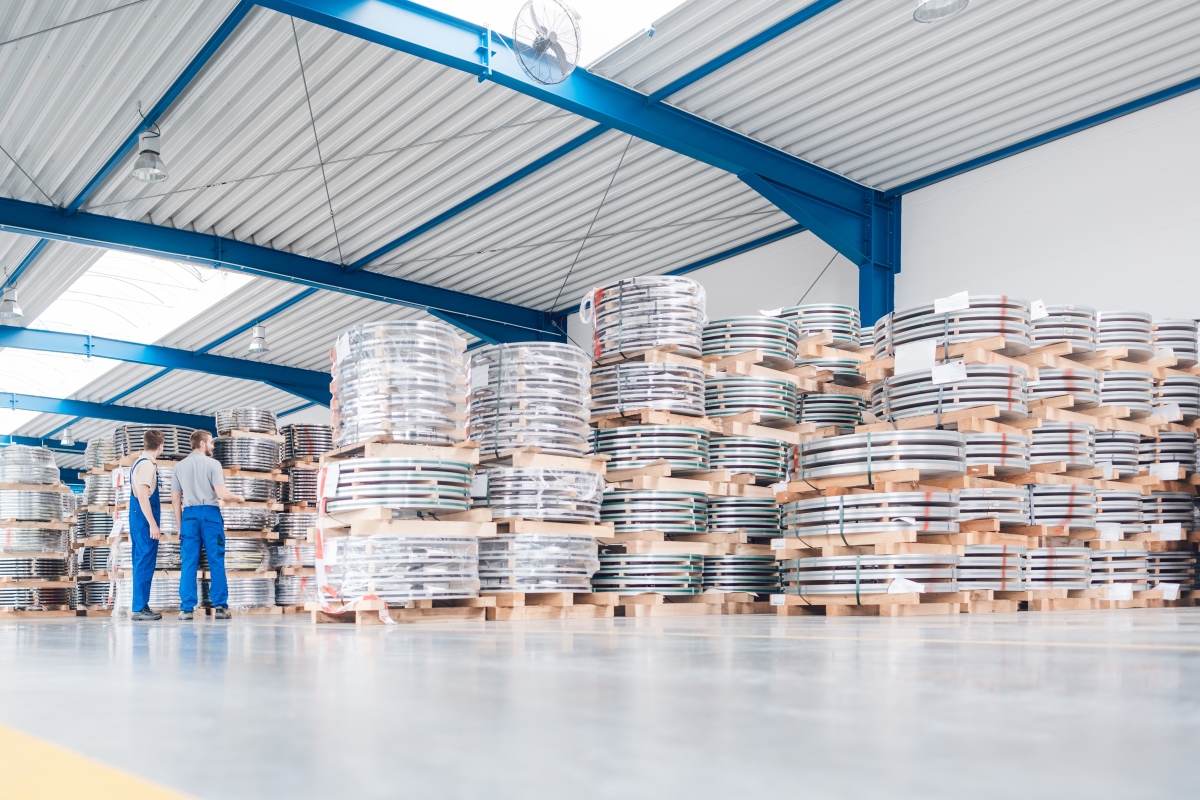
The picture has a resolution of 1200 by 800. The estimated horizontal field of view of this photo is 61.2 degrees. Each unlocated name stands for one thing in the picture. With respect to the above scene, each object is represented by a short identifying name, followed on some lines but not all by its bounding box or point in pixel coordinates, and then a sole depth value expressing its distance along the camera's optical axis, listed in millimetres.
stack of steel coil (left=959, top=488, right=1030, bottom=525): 6773
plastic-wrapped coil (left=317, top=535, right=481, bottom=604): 6078
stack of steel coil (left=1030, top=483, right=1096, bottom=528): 7281
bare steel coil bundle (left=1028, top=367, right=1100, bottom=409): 7613
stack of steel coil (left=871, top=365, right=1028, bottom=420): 7090
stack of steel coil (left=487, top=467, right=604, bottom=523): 6832
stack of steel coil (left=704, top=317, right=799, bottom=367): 8438
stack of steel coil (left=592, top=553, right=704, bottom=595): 7375
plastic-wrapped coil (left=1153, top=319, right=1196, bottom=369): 8812
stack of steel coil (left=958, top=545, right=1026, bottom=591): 6676
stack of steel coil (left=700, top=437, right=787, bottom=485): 8180
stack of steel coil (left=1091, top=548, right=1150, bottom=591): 7652
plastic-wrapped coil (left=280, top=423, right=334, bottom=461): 13305
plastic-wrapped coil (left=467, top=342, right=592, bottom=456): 7020
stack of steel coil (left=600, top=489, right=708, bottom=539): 7473
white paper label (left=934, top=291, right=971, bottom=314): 7301
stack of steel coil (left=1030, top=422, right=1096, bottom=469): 7422
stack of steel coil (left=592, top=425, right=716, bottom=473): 7652
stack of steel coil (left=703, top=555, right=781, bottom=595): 7934
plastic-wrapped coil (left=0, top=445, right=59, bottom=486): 14211
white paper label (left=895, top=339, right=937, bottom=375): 7266
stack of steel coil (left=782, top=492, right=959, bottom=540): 6410
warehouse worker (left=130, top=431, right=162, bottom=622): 9492
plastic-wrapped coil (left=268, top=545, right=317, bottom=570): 13156
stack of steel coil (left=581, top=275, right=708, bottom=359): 7973
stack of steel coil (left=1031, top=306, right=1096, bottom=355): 7789
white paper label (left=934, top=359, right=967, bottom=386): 6953
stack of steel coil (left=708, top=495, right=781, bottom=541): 8047
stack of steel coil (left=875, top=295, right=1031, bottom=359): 7324
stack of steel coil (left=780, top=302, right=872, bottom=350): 9242
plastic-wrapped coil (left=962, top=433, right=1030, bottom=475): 6918
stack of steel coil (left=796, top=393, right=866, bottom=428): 8922
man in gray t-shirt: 9297
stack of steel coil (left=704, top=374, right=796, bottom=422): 8250
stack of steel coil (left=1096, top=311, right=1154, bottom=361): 8352
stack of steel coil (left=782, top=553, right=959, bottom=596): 6328
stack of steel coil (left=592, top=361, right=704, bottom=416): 7812
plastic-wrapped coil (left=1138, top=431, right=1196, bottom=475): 8406
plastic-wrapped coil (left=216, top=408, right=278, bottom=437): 12969
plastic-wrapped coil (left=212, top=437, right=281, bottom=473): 12867
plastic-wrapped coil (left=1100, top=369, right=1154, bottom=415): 8258
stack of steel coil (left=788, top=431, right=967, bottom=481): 6574
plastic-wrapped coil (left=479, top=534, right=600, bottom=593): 6699
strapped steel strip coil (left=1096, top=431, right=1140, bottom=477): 7957
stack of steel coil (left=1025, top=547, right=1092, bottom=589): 7145
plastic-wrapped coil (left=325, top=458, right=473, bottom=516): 6203
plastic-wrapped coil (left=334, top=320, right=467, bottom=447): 6465
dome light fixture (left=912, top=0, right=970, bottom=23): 8156
